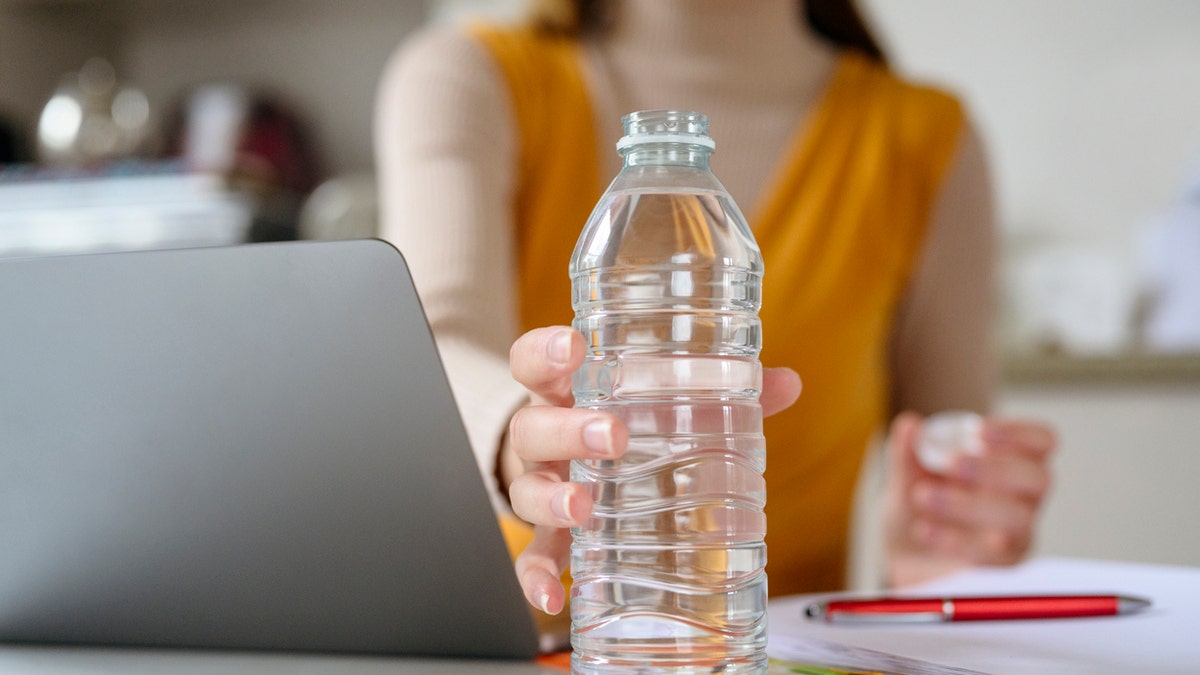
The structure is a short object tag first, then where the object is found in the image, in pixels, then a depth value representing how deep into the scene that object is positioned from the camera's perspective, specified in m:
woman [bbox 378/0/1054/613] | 0.96
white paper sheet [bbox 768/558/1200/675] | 0.46
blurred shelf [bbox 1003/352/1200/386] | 1.89
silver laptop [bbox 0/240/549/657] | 0.43
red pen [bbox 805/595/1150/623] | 0.58
